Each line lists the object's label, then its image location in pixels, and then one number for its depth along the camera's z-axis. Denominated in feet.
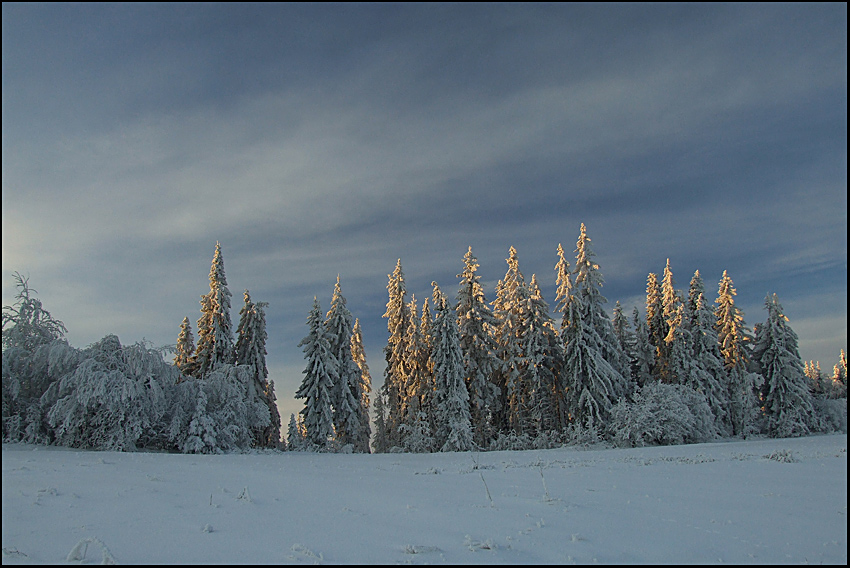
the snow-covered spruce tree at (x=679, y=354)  133.90
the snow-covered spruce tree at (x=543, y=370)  122.83
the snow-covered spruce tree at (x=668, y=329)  138.21
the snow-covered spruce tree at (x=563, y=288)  121.70
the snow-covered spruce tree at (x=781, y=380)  95.71
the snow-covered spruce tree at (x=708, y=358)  134.10
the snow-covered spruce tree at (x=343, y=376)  124.98
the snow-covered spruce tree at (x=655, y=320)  149.28
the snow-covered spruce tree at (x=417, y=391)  119.85
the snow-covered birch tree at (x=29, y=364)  54.34
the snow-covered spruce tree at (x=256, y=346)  127.03
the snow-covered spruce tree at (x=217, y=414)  74.28
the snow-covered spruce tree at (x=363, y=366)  141.22
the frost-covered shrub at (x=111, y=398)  58.49
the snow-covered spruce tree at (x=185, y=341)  146.38
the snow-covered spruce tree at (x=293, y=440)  108.88
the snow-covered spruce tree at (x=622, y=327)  160.04
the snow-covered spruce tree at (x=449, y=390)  114.52
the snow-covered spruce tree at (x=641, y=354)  152.25
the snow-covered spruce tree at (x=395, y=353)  141.28
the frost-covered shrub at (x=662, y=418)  98.51
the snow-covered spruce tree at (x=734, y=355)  124.82
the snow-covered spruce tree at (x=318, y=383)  118.73
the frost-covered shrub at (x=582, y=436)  106.32
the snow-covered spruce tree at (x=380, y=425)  156.02
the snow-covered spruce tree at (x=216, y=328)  116.67
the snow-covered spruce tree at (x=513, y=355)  124.98
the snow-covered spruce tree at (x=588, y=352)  114.83
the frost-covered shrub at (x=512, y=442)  114.34
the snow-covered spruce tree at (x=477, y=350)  124.88
